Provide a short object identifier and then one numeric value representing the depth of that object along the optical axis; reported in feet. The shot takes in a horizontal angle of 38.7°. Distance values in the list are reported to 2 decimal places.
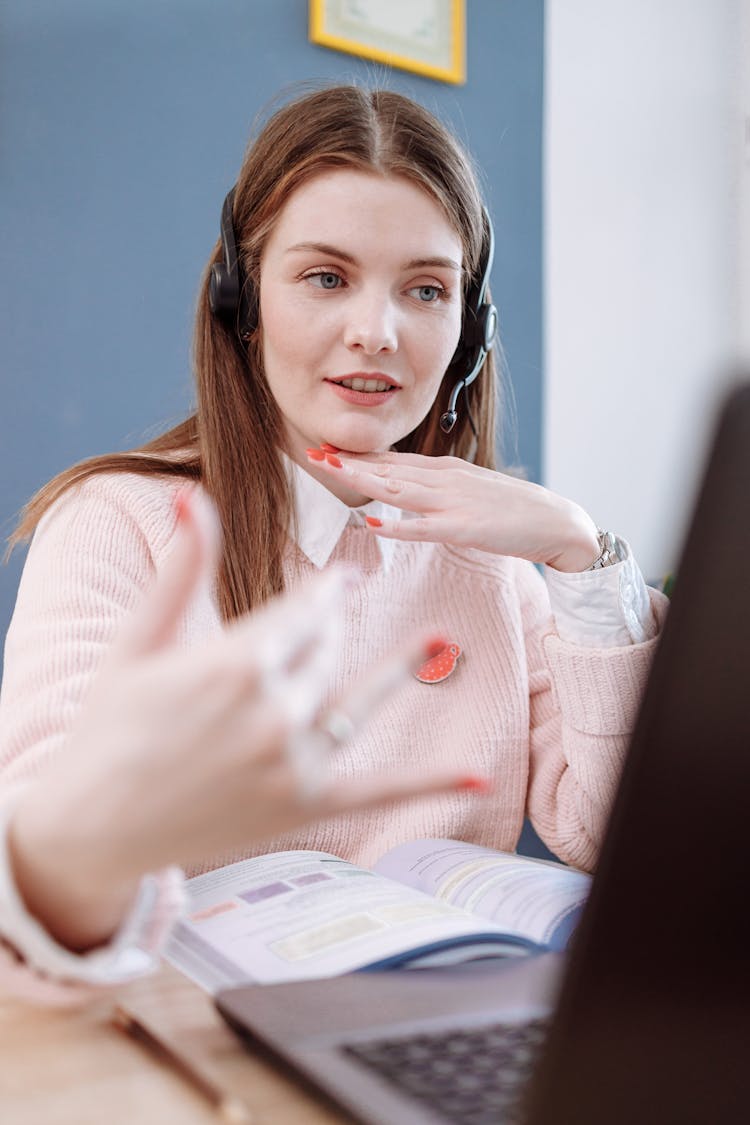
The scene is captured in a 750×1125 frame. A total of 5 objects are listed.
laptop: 1.07
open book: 1.88
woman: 3.61
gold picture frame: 6.34
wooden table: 1.37
